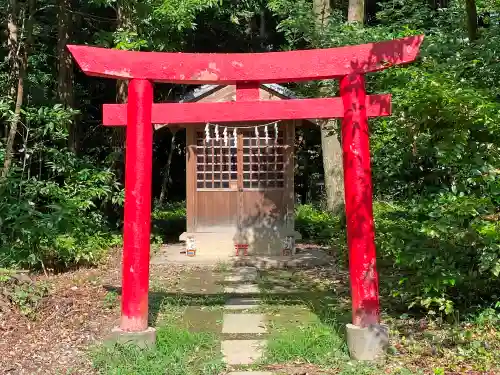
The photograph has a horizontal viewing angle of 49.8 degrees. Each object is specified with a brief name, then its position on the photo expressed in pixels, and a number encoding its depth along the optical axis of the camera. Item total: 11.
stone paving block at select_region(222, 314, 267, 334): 5.80
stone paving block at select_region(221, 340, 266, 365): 4.92
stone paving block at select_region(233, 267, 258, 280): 8.65
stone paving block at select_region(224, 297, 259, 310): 6.71
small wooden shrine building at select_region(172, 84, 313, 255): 10.29
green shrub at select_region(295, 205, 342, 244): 11.95
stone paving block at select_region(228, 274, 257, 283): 8.33
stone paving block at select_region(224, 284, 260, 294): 7.60
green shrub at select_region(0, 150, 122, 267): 7.89
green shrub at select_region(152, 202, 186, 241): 13.34
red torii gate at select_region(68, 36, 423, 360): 5.07
